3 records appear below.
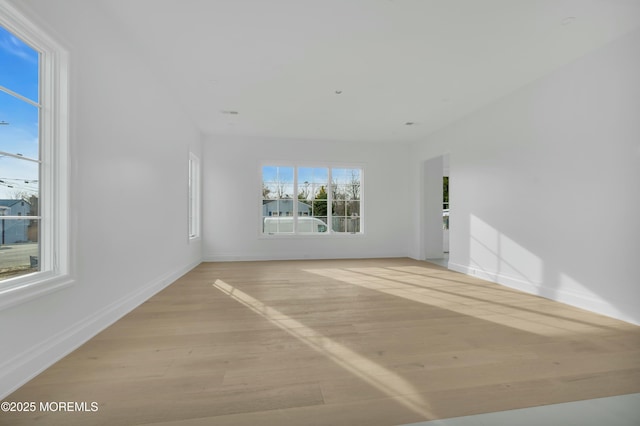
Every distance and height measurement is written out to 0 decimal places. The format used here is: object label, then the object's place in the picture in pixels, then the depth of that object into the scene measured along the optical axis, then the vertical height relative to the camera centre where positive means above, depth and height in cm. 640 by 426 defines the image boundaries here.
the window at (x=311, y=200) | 656 +29
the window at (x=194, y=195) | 562 +34
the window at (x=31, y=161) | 166 +33
